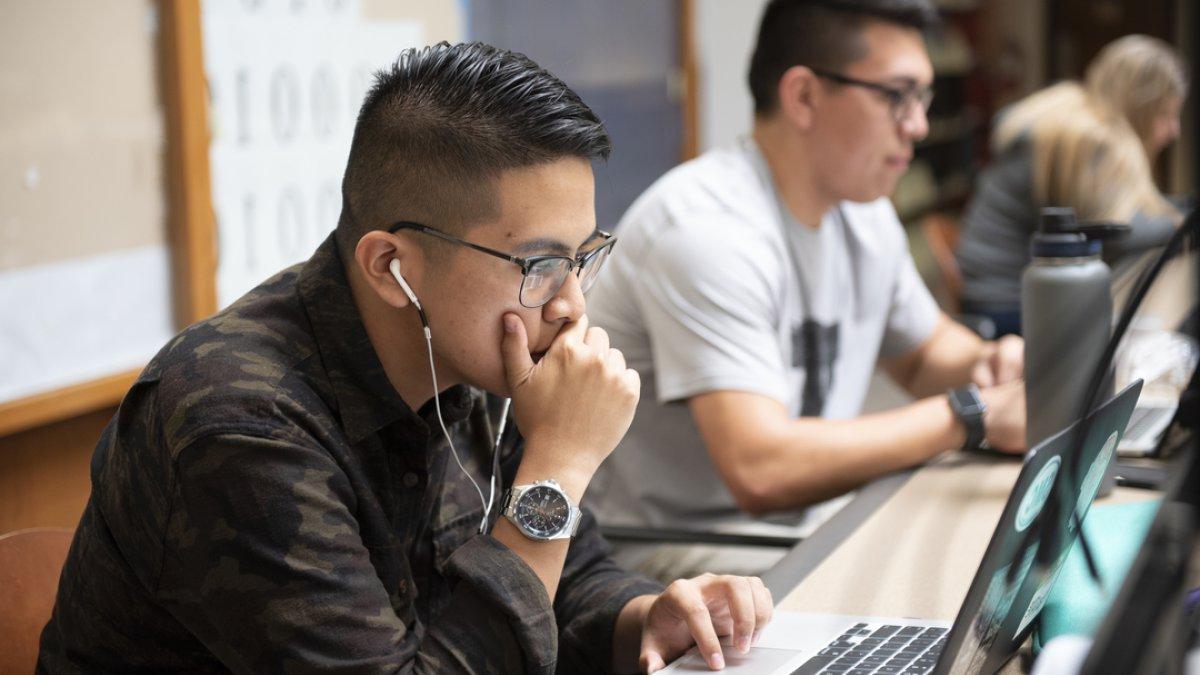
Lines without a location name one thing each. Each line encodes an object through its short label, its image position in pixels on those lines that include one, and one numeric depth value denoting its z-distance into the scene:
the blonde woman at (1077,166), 3.67
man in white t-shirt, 1.79
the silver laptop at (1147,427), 1.80
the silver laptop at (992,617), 0.83
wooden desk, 1.27
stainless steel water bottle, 1.49
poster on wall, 2.37
